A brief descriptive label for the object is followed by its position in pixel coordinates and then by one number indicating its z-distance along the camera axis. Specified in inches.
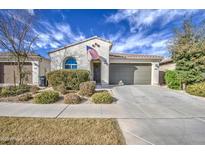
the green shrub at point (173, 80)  506.0
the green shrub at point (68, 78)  428.8
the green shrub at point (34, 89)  423.3
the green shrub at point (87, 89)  359.6
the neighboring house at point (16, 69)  627.2
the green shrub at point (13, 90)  366.9
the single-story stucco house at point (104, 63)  584.4
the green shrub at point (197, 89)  397.7
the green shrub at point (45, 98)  308.8
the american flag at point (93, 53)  575.5
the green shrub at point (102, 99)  310.8
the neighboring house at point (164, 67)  700.4
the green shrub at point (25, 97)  324.8
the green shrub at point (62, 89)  382.3
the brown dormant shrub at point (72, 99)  308.0
